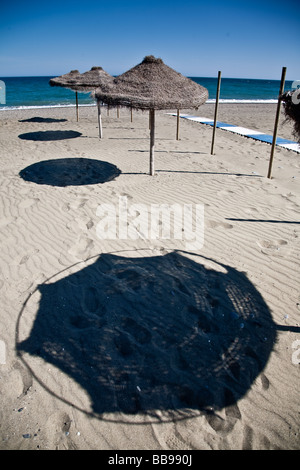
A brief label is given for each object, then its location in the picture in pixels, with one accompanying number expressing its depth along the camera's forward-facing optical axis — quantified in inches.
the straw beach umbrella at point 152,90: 205.5
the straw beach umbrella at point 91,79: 397.2
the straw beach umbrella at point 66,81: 412.1
